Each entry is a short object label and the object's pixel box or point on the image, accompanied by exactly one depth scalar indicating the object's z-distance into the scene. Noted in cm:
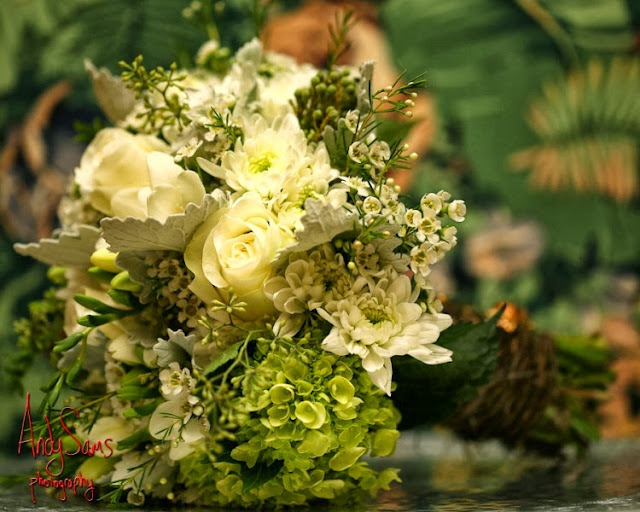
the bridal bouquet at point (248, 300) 57
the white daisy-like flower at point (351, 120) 64
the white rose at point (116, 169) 70
